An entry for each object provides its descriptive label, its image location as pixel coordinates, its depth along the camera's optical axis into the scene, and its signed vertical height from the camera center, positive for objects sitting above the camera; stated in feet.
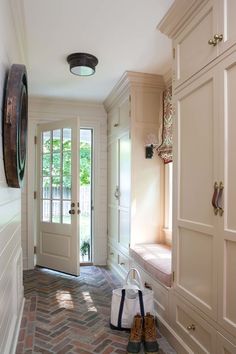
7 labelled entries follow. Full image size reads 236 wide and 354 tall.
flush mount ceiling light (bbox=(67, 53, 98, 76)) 9.61 +3.84
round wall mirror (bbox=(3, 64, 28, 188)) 5.22 +0.95
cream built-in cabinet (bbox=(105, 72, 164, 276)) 11.33 +0.47
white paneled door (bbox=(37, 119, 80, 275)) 13.07 -0.82
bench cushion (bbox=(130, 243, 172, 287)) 8.06 -2.51
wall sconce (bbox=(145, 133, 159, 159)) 11.09 +1.30
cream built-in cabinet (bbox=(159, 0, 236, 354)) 5.21 +0.11
